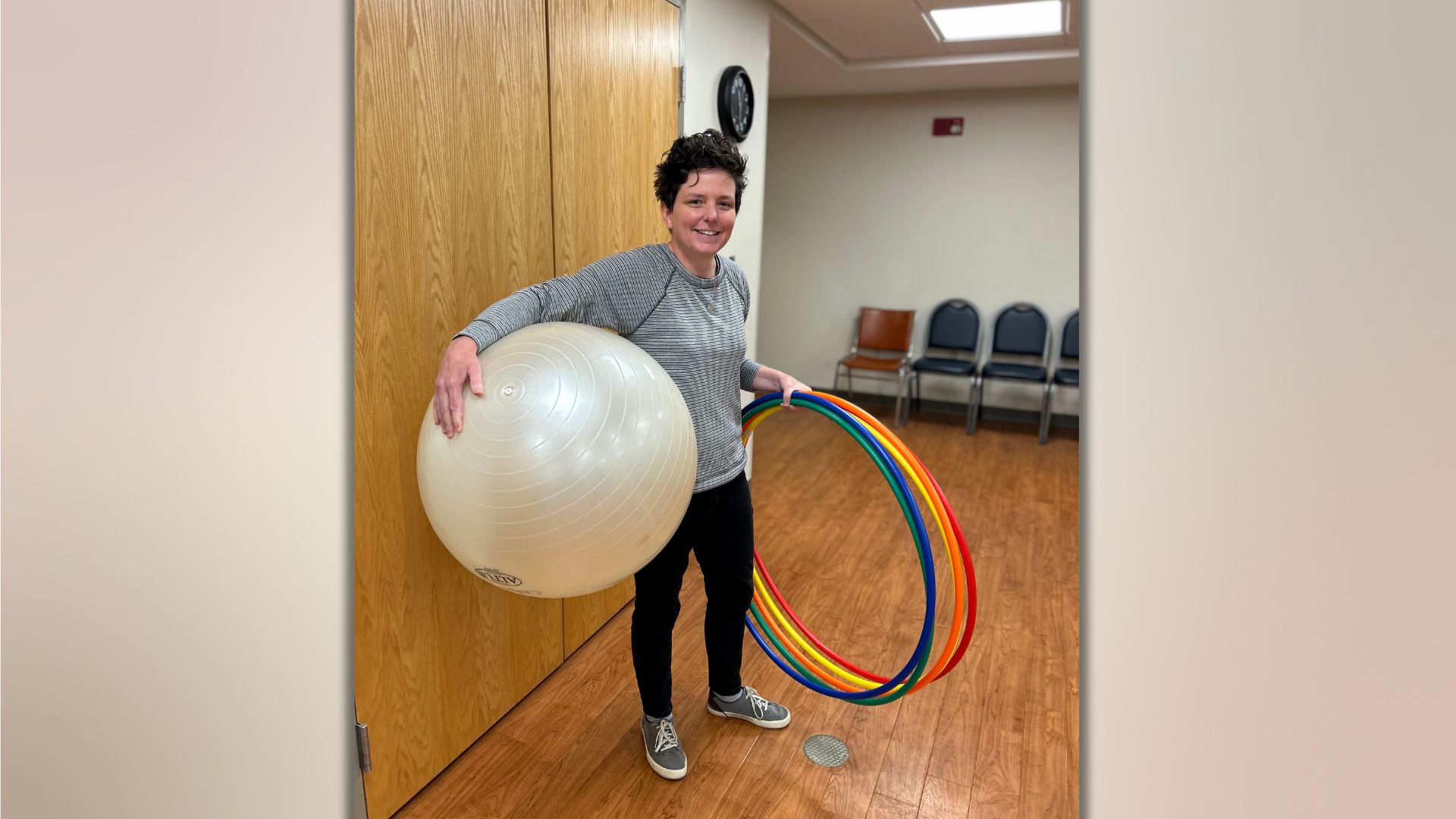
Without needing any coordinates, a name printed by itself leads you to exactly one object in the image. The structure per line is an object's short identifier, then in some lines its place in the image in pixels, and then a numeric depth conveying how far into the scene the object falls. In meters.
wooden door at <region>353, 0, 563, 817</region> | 1.44
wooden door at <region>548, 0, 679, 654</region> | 2.00
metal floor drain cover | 1.97
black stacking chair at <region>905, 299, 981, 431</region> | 5.65
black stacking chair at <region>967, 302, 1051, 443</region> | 5.41
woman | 1.61
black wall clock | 2.99
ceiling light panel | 3.69
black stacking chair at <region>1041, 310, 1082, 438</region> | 5.14
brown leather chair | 5.86
